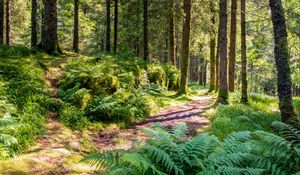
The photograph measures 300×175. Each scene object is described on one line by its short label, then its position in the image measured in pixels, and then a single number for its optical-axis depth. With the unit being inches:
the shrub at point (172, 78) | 983.0
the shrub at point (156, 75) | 855.7
